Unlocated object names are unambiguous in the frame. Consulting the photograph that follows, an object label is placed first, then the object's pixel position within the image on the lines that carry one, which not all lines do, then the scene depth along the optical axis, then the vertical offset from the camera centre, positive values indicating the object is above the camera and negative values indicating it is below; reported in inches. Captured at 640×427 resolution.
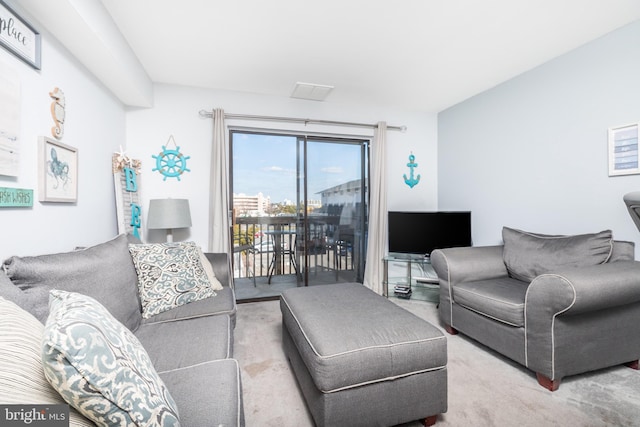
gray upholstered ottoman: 49.2 -28.3
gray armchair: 63.1 -24.2
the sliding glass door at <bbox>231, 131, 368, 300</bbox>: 133.5 +1.5
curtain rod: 123.3 +44.6
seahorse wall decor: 65.5 +24.5
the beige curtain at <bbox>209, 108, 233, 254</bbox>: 119.6 +11.2
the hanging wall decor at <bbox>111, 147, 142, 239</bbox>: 99.1 +8.7
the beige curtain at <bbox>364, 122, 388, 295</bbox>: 140.9 +1.9
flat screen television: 126.0 -7.9
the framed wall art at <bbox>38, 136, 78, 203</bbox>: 61.7 +10.4
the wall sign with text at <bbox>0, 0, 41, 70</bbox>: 51.7 +35.3
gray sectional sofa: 35.9 -24.2
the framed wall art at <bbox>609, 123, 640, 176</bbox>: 80.8 +18.7
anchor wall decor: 152.2 +21.1
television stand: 131.3 -33.2
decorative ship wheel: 117.6 +22.4
